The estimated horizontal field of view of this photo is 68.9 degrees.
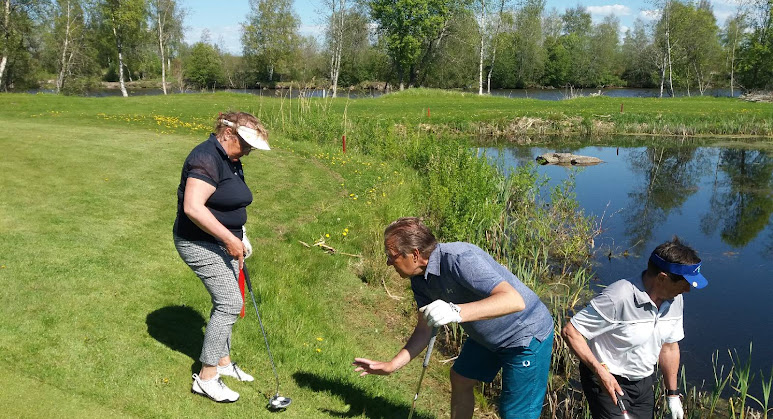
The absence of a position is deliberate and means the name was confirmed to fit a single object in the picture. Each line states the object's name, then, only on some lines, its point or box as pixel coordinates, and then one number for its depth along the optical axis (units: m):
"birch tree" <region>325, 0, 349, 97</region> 44.50
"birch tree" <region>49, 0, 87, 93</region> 43.84
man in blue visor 3.26
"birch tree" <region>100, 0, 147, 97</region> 42.28
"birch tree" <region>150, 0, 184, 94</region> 51.33
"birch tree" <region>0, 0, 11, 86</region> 36.10
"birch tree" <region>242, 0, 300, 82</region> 66.94
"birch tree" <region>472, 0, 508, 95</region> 48.75
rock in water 20.67
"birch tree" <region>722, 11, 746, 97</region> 61.28
